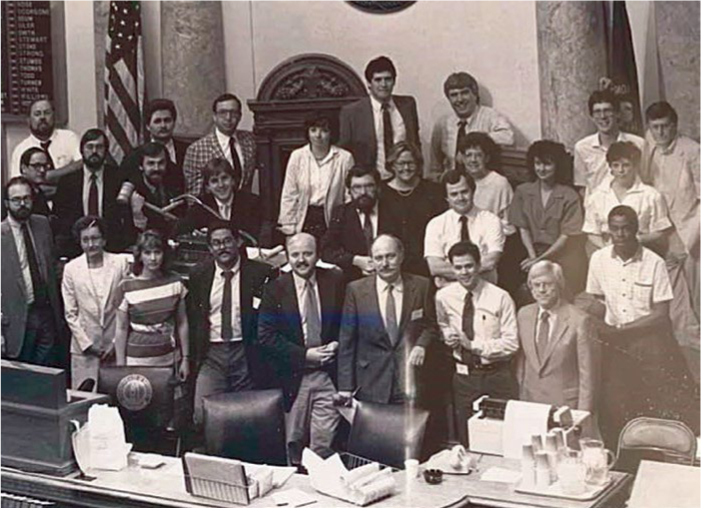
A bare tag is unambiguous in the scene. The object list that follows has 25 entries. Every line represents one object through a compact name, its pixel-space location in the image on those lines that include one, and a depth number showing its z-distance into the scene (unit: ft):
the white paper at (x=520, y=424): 17.75
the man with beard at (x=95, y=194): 20.44
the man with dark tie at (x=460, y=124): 17.75
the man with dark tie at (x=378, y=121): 18.26
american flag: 19.89
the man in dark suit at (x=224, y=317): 19.62
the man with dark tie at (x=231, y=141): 19.25
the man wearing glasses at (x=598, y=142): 16.97
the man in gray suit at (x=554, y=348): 17.42
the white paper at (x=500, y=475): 17.92
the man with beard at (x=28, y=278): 21.08
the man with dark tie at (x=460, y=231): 17.92
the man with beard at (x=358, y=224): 18.61
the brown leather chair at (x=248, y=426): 19.58
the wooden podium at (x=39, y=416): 20.58
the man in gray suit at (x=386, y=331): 18.45
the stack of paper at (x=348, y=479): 18.35
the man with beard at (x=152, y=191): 19.90
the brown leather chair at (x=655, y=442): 17.06
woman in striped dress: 20.22
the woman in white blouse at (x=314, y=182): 18.83
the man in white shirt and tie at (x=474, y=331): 17.99
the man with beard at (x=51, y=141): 20.63
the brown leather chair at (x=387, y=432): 18.66
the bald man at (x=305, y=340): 19.11
